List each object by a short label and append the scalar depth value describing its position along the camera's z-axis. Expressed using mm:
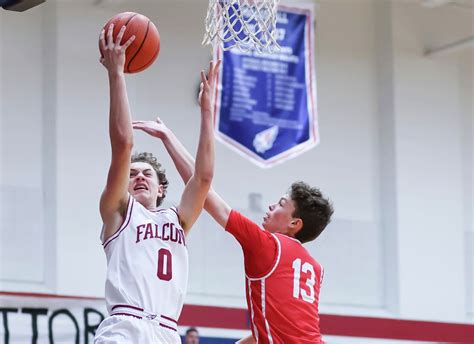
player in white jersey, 7269
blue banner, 21199
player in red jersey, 9012
